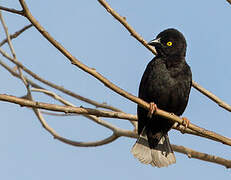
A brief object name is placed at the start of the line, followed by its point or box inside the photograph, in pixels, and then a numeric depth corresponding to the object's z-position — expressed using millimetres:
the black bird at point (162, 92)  10086
